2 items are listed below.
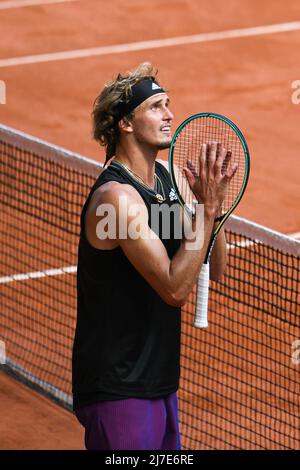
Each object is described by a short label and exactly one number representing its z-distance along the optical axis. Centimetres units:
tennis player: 902
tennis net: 1459
